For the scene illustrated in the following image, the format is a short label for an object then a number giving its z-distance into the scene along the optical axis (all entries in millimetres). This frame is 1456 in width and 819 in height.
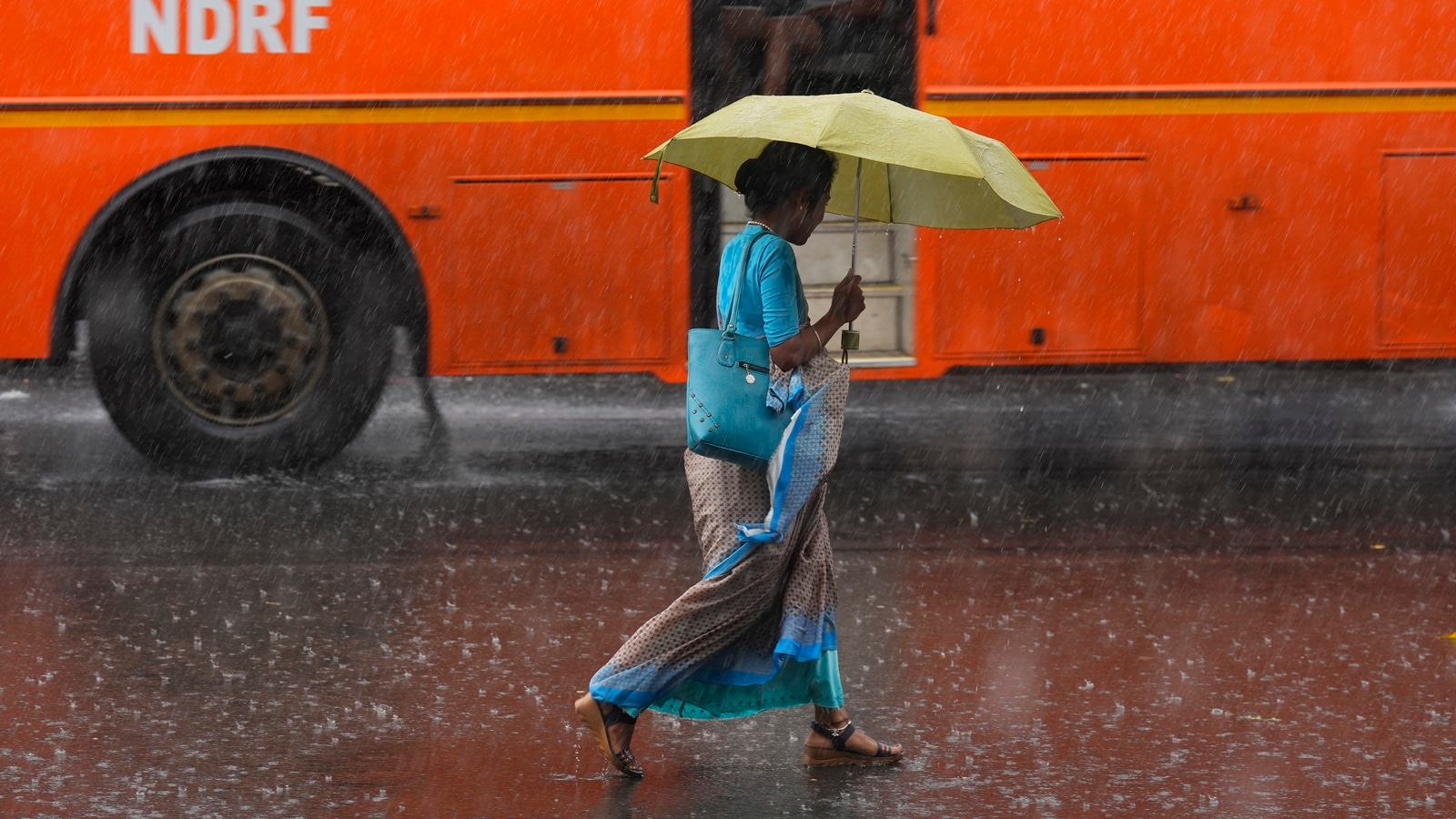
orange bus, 16062
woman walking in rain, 8484
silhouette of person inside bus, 16937
